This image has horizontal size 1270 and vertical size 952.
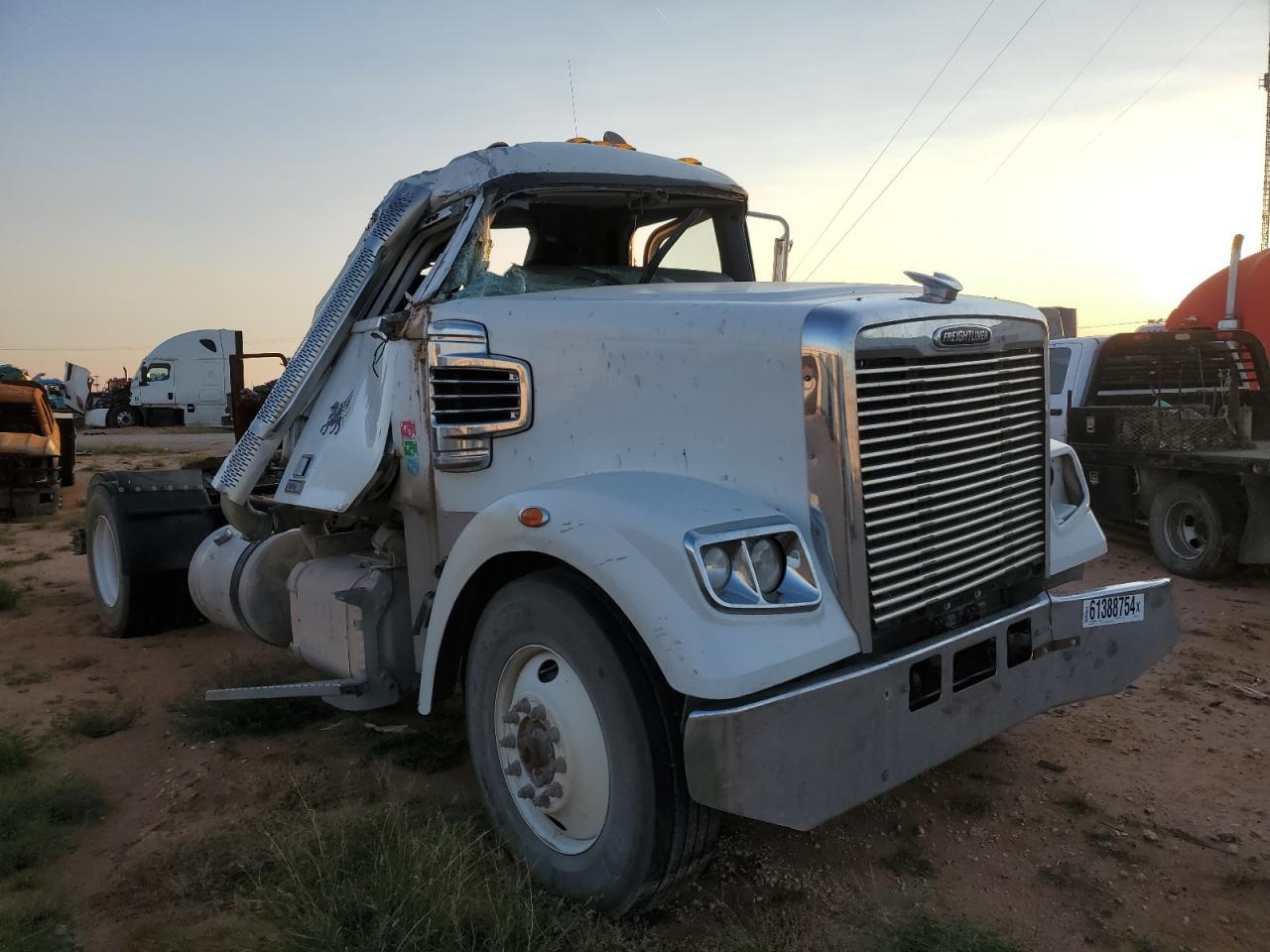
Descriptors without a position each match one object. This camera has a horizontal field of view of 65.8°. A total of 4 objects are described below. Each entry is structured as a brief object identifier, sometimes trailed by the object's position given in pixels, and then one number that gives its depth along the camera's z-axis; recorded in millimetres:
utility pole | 30703
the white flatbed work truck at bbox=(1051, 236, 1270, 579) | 7809
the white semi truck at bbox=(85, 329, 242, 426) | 34938
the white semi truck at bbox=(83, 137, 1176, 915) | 2770
